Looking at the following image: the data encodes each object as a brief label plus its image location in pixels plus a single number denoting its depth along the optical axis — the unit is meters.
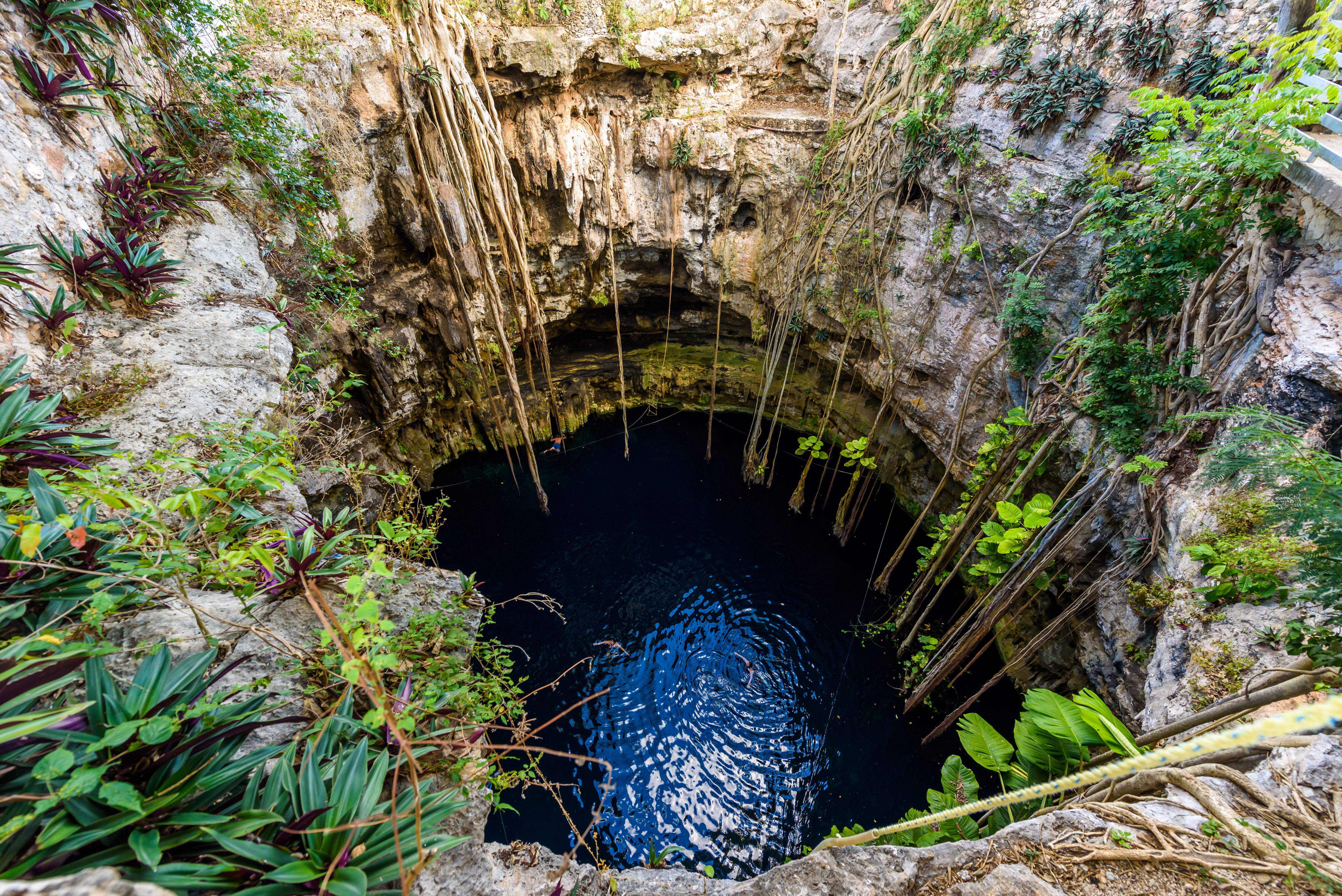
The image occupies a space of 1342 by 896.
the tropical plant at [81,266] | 2.97
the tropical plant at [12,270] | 2.62
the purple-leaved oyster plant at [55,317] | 2.77
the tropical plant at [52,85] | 3.01
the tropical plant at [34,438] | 2.09
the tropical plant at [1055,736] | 2.84
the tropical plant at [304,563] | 2.13
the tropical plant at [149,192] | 3.44
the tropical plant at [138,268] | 3.19
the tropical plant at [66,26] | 3.12
